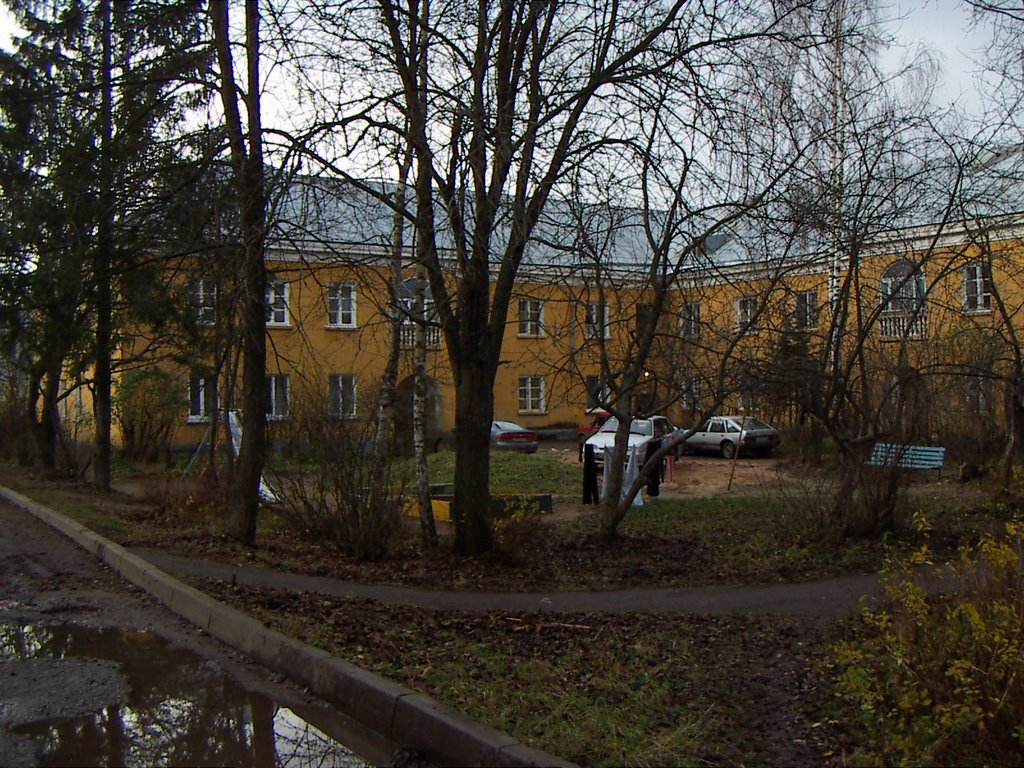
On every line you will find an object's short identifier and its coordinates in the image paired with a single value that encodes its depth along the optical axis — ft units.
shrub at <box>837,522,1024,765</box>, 14.37
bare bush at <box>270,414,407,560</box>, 39.14
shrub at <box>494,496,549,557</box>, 40.81
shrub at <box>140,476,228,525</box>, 49.25
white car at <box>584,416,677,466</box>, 96.45
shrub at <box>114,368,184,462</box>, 94.73
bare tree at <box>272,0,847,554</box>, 33.94
